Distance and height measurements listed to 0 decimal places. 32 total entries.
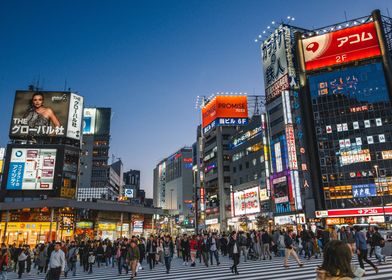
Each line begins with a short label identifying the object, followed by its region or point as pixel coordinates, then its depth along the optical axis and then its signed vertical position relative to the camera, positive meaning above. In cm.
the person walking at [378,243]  1425 -49
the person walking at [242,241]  1986 -36
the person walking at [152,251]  1907 -77
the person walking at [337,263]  313 -28
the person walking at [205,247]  1859 -63
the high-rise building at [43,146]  4119 +1140
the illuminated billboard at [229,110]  7988 +2855
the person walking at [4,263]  1373 -86
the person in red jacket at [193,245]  2025 -56
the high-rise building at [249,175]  6028 +1150
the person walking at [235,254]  1350 -74
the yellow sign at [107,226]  4065 +143
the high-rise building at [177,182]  13775 +2280
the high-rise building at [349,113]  5519 +2019
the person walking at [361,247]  1228 -55
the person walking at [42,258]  1895 -99
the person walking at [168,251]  1611 -70
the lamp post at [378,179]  5324 +798
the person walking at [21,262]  1676 -103
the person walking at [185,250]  2048 -80
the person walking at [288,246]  1448 -55
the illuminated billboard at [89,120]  7856 +2676
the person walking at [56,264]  949 -68
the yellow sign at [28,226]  3881 +159
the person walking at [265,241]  2016 -41
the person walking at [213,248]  1872 -68
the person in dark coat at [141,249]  2039 -68
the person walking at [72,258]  1727 -94
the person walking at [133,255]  1347 -68
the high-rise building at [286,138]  5269 +1502
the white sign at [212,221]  7657 +311
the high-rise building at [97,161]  9237 +2255
